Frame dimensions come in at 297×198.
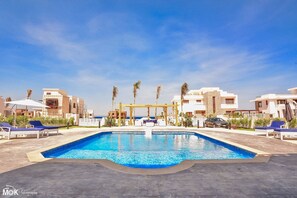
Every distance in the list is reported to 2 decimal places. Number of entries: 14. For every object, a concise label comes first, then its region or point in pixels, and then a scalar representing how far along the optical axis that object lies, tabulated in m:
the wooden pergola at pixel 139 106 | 24.05
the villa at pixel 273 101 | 40.32
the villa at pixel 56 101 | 39.09
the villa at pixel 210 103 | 43.28
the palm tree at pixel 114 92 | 47.78
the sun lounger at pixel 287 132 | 10.68
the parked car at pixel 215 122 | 22.99
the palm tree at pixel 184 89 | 42.72
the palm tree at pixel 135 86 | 45.66
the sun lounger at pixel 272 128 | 12.63
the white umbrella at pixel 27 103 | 13.00
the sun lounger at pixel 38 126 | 12.73
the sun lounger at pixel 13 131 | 10.69
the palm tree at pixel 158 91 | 51.44
